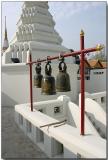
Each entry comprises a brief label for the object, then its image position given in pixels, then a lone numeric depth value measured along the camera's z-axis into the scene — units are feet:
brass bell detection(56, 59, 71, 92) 8.93
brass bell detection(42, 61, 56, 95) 9.84
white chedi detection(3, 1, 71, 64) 31.24
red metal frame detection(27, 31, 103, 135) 8.44
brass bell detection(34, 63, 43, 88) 12.40
